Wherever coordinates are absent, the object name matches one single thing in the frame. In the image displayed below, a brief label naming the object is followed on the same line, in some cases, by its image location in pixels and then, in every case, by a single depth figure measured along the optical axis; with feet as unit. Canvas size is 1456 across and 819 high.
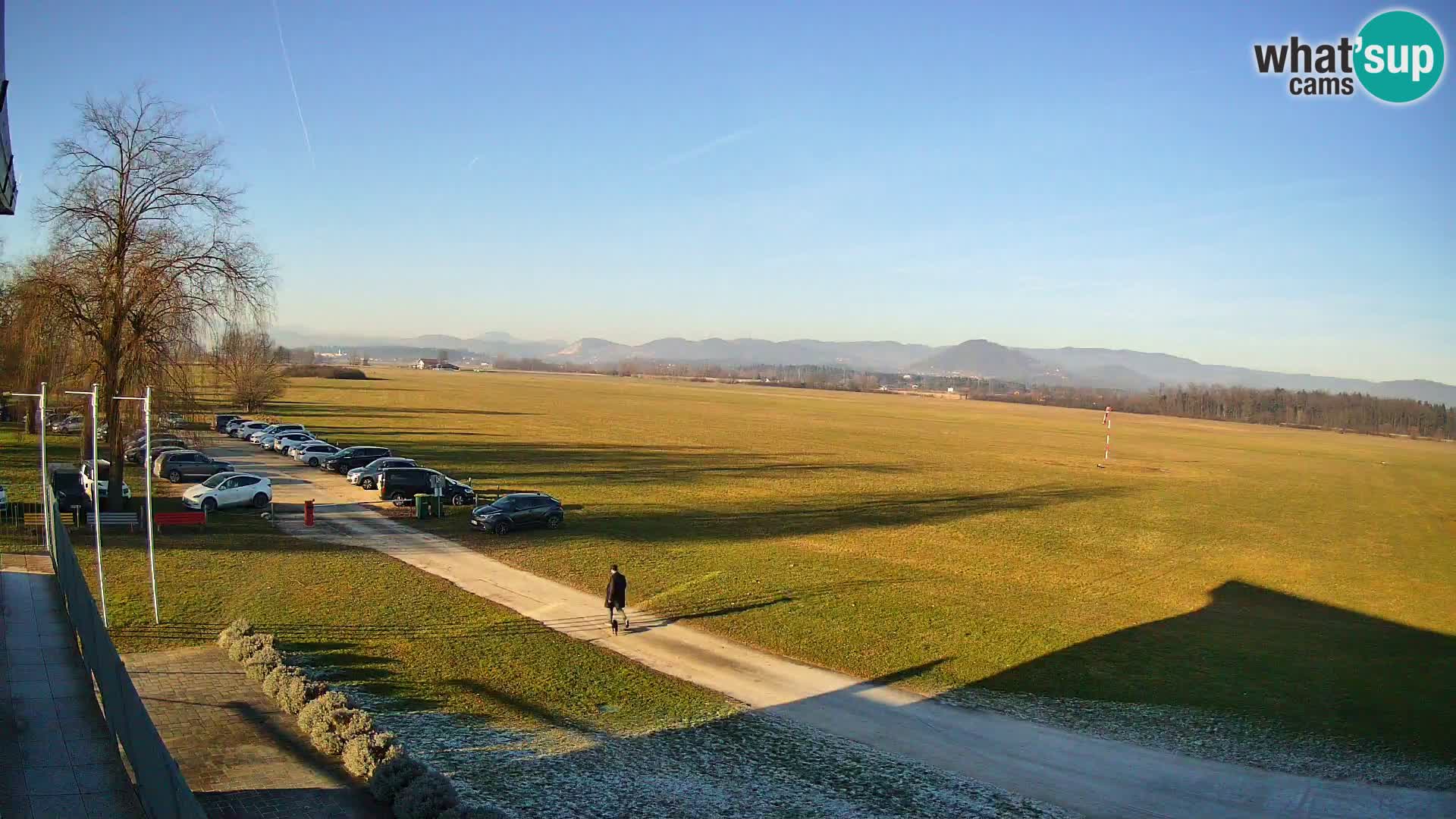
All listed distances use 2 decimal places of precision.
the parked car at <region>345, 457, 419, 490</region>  130.11
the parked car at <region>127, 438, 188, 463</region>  142.10
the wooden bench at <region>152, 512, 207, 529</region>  94.27
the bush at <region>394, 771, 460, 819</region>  34.60
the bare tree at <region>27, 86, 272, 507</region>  89.71
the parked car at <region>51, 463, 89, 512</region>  94.73
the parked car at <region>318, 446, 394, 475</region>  144.36
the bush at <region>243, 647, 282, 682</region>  50.44
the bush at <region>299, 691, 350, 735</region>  43.16
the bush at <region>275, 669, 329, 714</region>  45.65
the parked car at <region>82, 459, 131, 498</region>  96.53
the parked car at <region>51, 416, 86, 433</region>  143.59
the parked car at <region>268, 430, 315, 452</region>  167.73
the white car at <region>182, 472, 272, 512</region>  105.70
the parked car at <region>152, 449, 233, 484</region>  126.93
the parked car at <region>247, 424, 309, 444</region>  177.91
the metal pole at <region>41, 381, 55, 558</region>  63.10
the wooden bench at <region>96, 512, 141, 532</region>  92.48
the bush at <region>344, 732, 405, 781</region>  38.93
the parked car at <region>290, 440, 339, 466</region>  150.71
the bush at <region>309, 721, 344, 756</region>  41.42
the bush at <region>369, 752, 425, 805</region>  36.45
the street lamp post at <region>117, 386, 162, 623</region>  58.27
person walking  64.44
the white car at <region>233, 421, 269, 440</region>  191.21
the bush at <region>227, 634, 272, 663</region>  53.31
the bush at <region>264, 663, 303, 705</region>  47.93
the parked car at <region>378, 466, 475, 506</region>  116.98
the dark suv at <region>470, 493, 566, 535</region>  100.63
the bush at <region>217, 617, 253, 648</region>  56.34
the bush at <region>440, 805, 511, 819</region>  34.01
